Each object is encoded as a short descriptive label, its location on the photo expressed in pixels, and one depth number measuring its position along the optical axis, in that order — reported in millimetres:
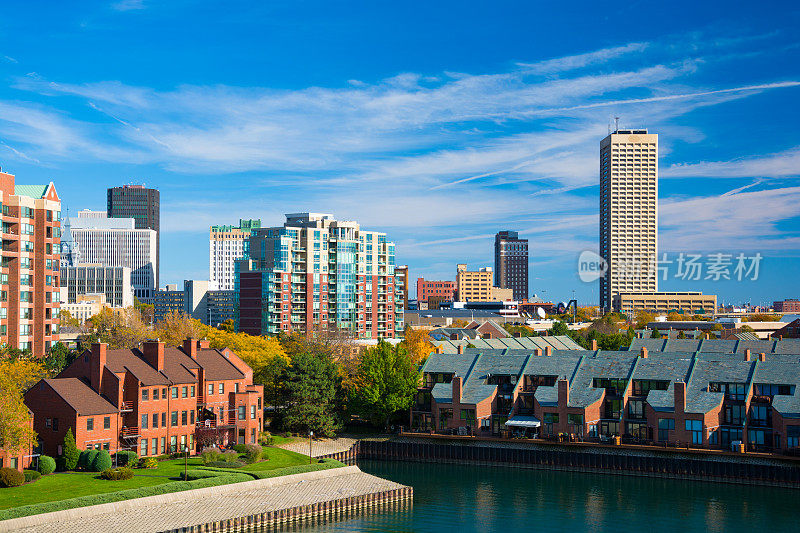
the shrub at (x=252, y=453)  88000
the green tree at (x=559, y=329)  193425
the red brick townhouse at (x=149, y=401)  81938
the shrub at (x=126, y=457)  80875
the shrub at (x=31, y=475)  73312
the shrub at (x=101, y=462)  78625
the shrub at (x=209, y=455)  85000
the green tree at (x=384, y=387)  110375
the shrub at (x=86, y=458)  79125
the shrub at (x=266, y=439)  98875
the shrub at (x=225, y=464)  84312
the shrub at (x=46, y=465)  76375
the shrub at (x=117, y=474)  75000
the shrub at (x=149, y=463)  81188
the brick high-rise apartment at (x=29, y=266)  118438
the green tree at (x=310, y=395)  104750
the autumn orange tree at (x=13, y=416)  72375
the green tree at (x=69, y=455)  78750
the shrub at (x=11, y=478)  70438
